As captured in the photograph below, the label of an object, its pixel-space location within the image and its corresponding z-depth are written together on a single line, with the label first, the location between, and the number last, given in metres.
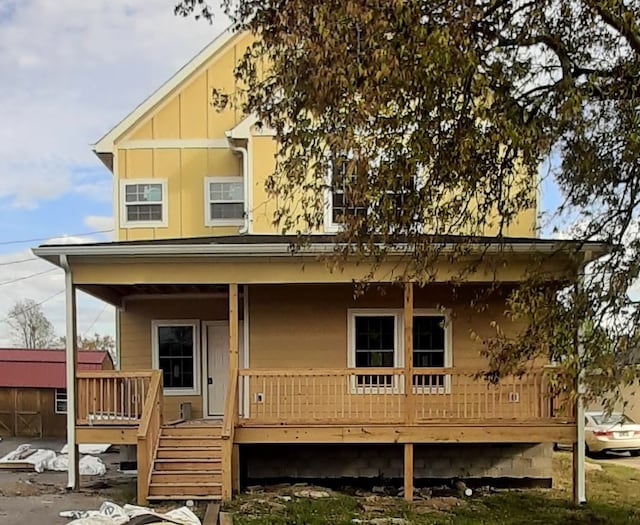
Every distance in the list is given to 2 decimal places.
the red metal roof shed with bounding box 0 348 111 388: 23.52
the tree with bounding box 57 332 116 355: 52.69
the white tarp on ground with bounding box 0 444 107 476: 13.68
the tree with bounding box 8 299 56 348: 56.72
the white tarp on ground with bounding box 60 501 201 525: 7.55
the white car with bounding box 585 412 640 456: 17.92
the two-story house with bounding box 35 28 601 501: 11.15
